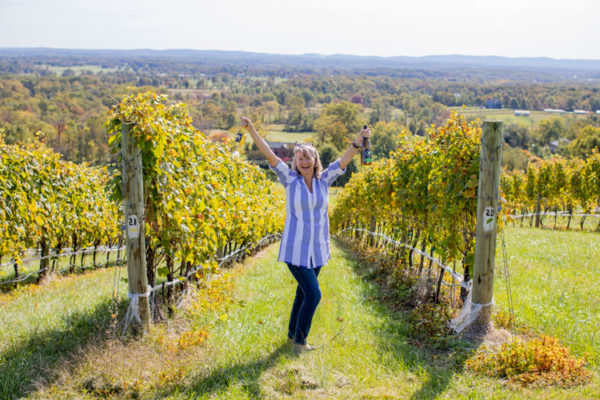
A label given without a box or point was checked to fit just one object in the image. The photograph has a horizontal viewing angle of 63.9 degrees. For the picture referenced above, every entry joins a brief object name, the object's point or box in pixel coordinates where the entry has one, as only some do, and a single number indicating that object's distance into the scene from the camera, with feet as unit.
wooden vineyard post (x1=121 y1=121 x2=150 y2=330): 13.98
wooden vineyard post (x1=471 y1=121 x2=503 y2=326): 14.35
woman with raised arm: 13.52
